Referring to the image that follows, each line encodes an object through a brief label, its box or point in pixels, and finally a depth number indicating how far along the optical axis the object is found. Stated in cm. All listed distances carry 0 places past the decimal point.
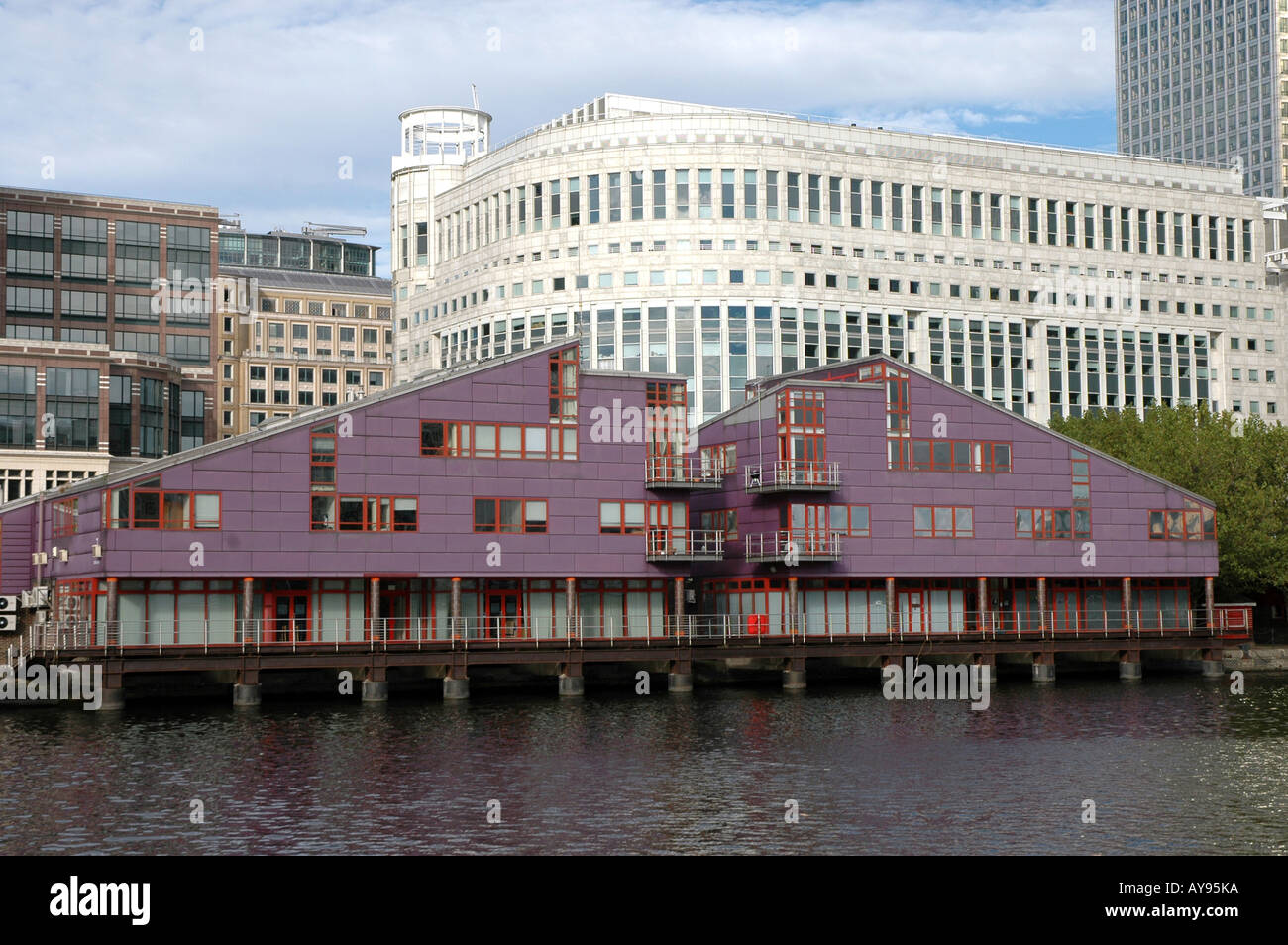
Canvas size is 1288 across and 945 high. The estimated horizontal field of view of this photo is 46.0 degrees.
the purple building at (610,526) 7294
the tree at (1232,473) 10231
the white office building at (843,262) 13462
